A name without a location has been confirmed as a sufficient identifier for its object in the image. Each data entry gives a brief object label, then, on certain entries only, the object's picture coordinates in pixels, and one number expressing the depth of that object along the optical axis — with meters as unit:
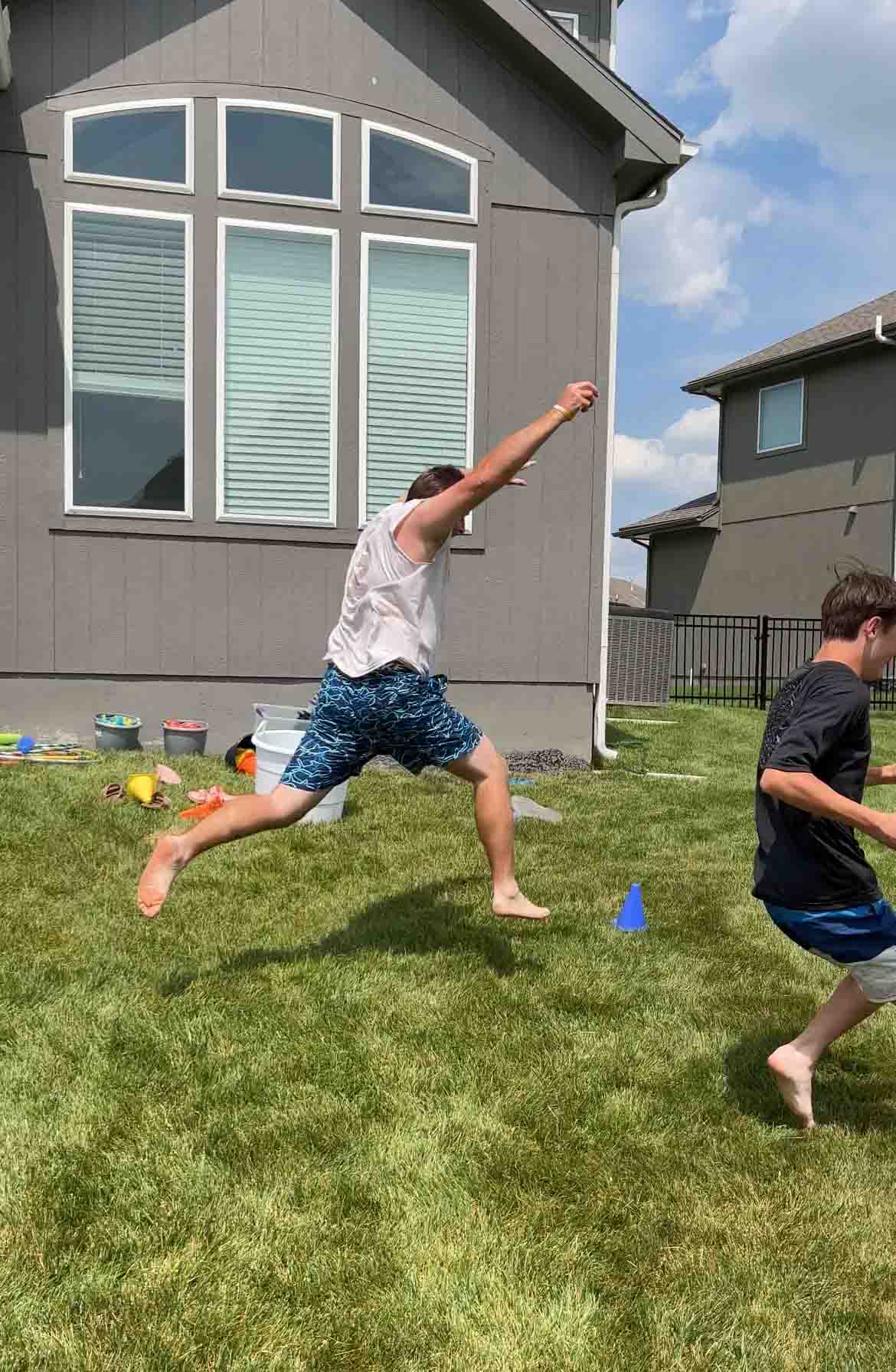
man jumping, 3.90
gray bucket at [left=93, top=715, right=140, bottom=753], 8.00
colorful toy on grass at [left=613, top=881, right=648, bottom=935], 4.70
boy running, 2.74
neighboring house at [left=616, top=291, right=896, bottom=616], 18.62
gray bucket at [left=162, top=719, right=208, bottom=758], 8.05
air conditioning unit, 12.78
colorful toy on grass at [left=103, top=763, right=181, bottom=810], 6.44
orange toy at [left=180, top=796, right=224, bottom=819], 6.22
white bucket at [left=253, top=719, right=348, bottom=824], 6.12
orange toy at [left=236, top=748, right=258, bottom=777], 7.53
